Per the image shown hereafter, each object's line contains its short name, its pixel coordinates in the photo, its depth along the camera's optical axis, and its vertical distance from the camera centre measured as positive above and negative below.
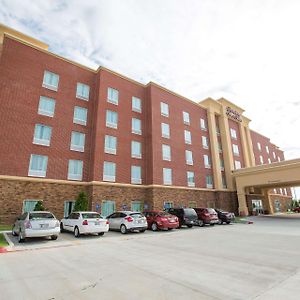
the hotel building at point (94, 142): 21.67 +8.17
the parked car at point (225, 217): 24.48 -0.61
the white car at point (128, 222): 16.50 -0.68
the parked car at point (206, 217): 21.81 -0.52
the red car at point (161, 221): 17.90 -0.69
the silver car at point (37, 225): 11.98 -0.64
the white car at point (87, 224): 14.53 -0.69
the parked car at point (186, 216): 20.00 -0.38
